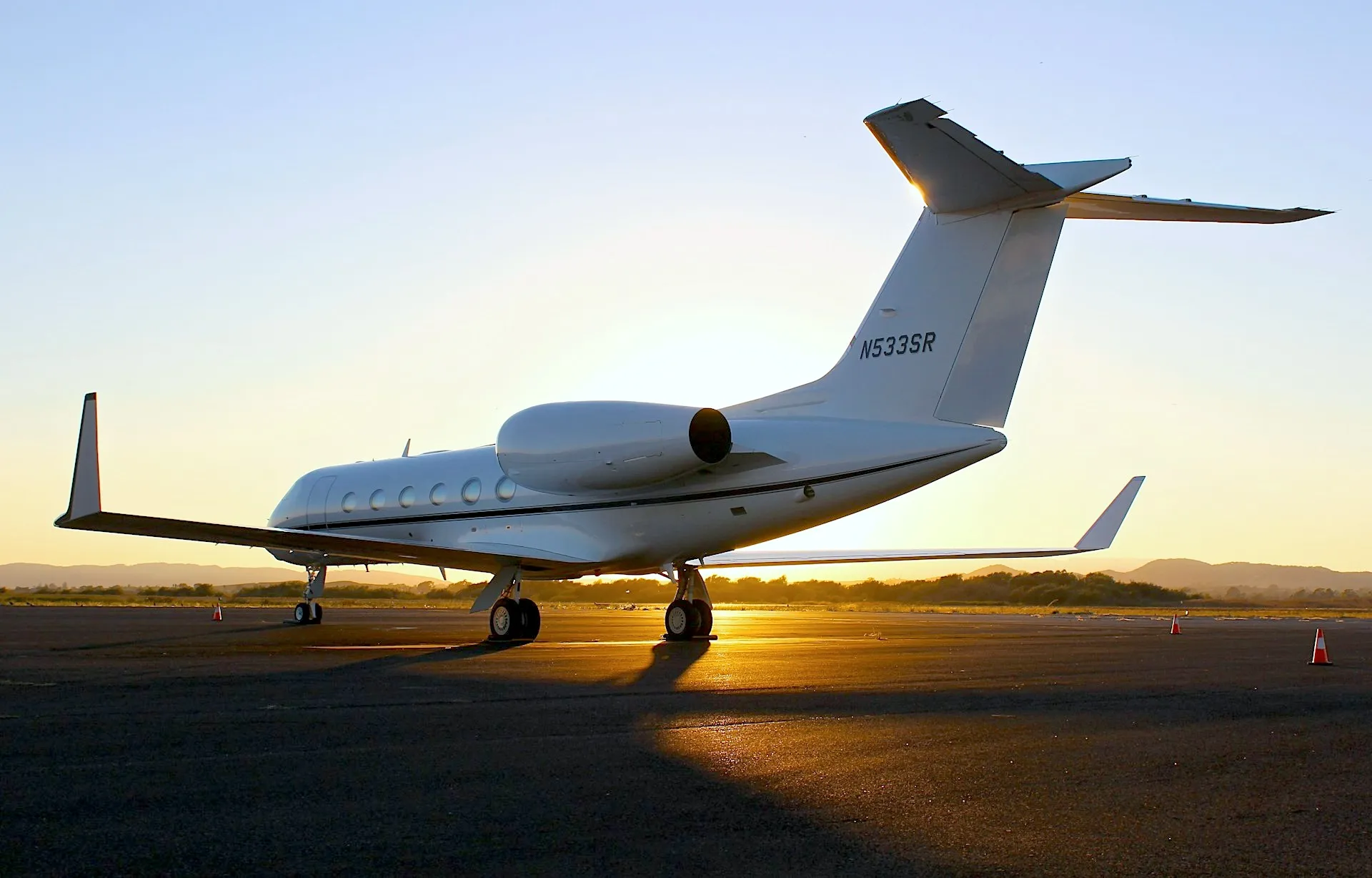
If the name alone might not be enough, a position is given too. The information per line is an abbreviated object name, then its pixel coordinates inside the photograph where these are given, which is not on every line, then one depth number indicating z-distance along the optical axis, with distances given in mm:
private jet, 13328
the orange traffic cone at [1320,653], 13820
